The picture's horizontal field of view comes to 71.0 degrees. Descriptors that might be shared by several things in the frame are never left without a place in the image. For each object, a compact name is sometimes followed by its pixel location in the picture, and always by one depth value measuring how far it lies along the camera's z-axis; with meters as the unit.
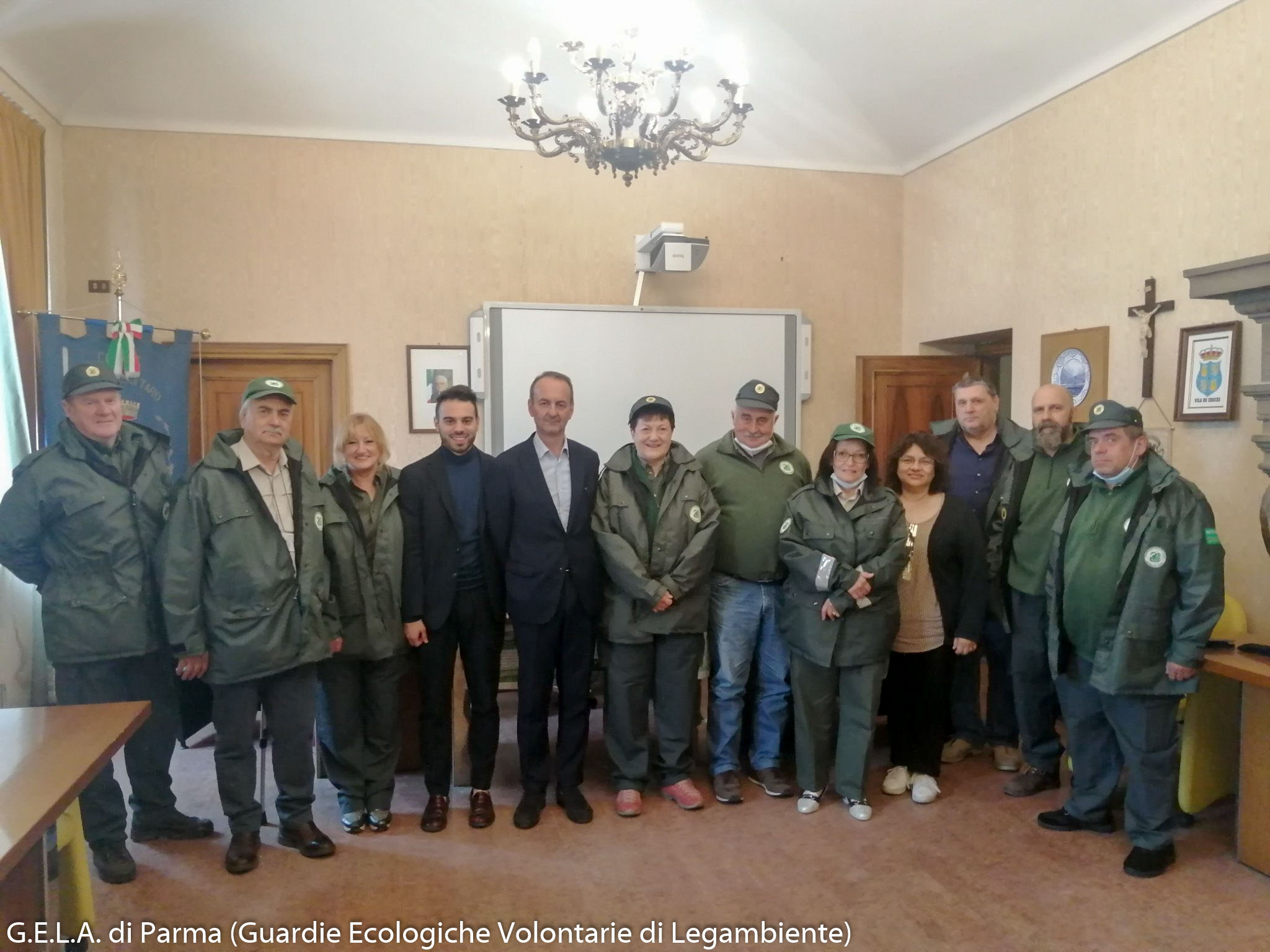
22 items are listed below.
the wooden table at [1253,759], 2.56
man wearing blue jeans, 3.05
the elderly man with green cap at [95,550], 2.43
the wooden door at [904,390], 5.37
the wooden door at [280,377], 4.72
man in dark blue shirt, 3.25
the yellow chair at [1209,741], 2.89
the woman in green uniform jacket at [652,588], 2.89
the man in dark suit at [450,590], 2.77
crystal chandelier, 3.09
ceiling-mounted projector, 4.79
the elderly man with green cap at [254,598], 2.46
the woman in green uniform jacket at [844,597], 2.85
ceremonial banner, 3.83
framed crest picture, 3.30
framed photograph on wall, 4.85
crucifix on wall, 3.66
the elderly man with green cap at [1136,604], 2.49
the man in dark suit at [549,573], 2.82
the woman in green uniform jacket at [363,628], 2.72
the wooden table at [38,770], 1.46
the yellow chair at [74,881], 1.99
